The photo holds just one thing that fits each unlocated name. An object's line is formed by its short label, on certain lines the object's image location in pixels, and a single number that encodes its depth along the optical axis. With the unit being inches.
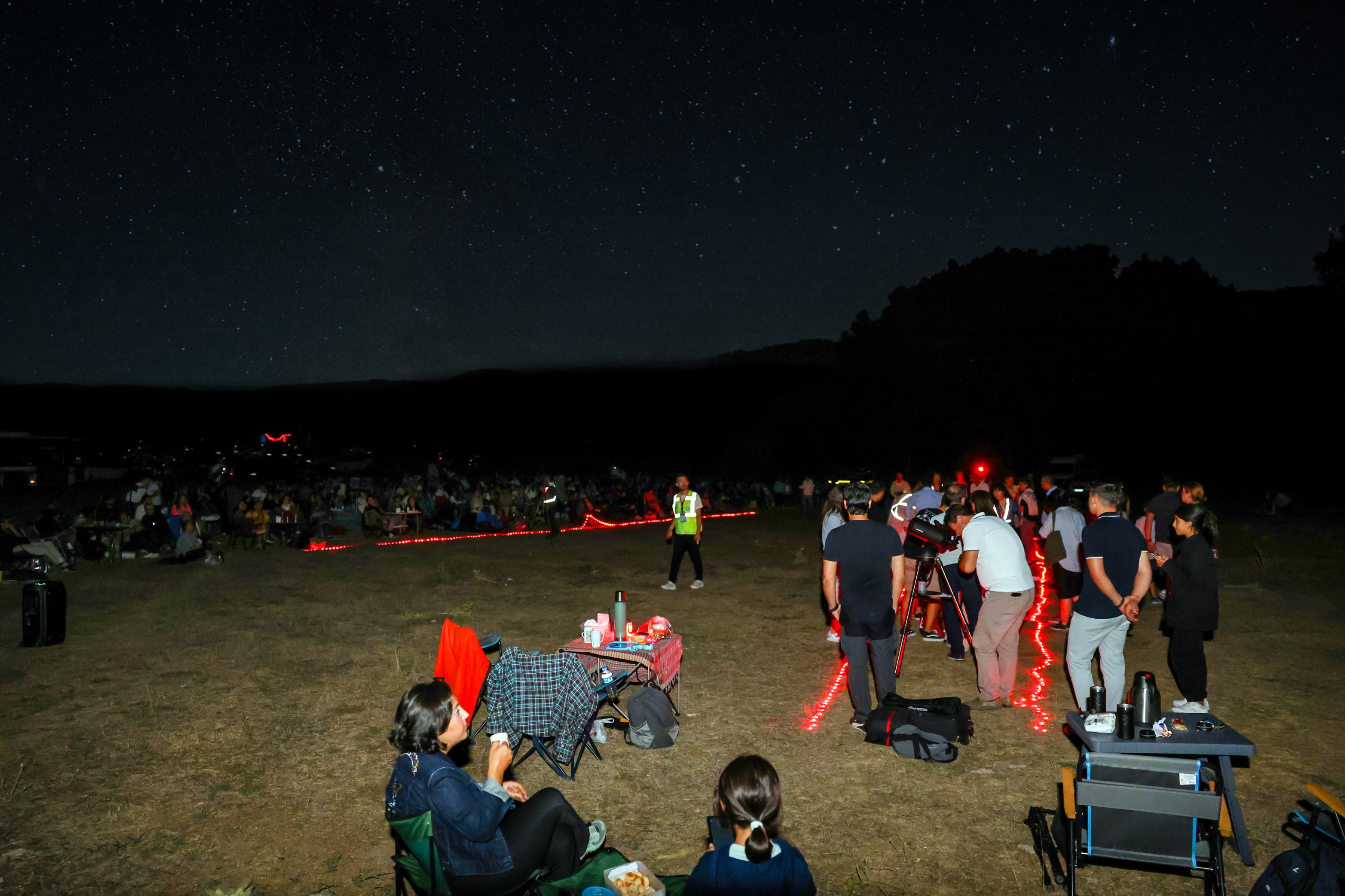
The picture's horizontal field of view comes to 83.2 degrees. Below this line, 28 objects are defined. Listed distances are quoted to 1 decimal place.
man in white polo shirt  230.2
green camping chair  117.4
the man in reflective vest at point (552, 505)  728.3
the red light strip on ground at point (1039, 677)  236.5
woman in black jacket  210.5
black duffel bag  205.8
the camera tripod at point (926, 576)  267.7
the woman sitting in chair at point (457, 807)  119.3
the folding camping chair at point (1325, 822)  127.0
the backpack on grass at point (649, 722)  218.1
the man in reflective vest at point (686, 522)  410.9
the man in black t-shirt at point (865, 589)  213.0
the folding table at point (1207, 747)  144.8
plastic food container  133.3
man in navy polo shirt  202.1
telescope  266.4
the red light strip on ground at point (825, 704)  237.0
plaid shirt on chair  192.4
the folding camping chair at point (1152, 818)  135.0
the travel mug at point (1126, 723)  150.3
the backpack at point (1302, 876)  115.8
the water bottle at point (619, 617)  241.9
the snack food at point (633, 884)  131.8
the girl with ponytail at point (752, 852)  99.4
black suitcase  327.9
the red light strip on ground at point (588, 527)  685.3
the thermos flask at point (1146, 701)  152.4
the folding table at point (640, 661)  228.7
